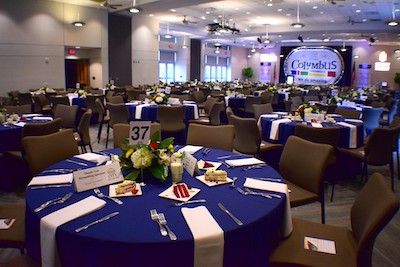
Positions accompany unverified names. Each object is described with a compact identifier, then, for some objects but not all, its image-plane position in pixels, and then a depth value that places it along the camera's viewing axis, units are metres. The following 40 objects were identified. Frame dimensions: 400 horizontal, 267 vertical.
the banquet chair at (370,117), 7.15
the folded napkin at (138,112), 6.63
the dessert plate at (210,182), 2.19
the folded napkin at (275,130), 4.92
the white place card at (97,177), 2.04
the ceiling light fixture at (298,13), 12.40
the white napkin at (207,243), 1.54
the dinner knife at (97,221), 1.59
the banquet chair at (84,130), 4.93
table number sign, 2.46
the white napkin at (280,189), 2.09
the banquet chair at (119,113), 6.25
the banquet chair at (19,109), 5.67
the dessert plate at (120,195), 1.98
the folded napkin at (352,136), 4.82
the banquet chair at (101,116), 6.86
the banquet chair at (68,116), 5.89
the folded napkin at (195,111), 7.09
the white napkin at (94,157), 2.68
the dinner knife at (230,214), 1.68
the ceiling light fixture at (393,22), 11.23
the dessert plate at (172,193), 1.95
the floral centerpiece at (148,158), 2.10
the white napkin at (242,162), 2.64
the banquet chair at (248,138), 4.50
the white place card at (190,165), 2.30
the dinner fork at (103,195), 1.90
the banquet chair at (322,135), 4.20
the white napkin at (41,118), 5.09
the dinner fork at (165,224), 1.53
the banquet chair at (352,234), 1.73
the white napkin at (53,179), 2.19
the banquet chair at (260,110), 6.21
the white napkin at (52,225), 1.61
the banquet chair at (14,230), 2.08
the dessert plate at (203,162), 2.52
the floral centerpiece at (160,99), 6.82
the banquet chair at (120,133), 3.53
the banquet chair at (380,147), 4.21
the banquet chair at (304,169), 2.79
